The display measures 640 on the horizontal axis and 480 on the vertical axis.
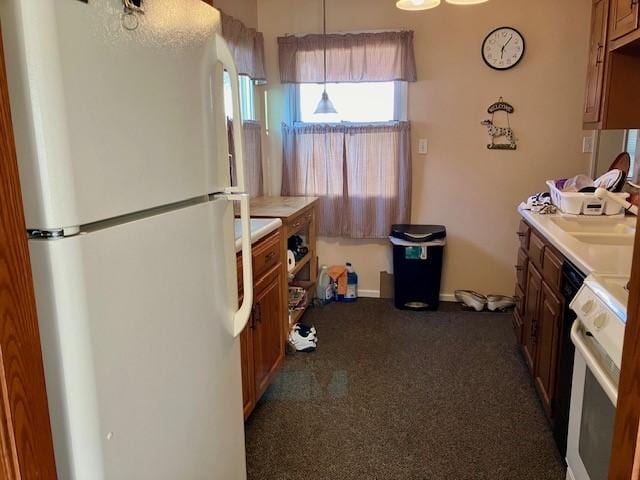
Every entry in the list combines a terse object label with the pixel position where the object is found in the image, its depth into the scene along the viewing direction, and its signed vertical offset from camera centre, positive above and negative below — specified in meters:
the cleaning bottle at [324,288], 4.02 -1.18
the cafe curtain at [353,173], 3.86 -0.26
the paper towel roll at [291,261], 3.25 -0.79
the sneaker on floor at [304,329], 3.22 -1.22
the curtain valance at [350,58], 3.68 +0.62
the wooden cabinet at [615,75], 2.60 +0.32
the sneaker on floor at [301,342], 3.10 -1.25
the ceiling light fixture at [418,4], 2.35 +0.64
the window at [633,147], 2.88 -0.07
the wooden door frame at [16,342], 0.66 -0.27
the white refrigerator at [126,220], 0.73 -0.14
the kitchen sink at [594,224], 2.56 -0.46
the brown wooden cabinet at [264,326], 2.16 -0.86
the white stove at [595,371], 1.37 -0.67
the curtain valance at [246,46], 3.20 +0.66
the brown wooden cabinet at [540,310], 2.13 -0.84
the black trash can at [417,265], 3.71 -0.94
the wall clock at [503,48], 3.55 +0.64
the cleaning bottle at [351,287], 4.09 -1.20
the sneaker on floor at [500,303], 3.81 -1.26
